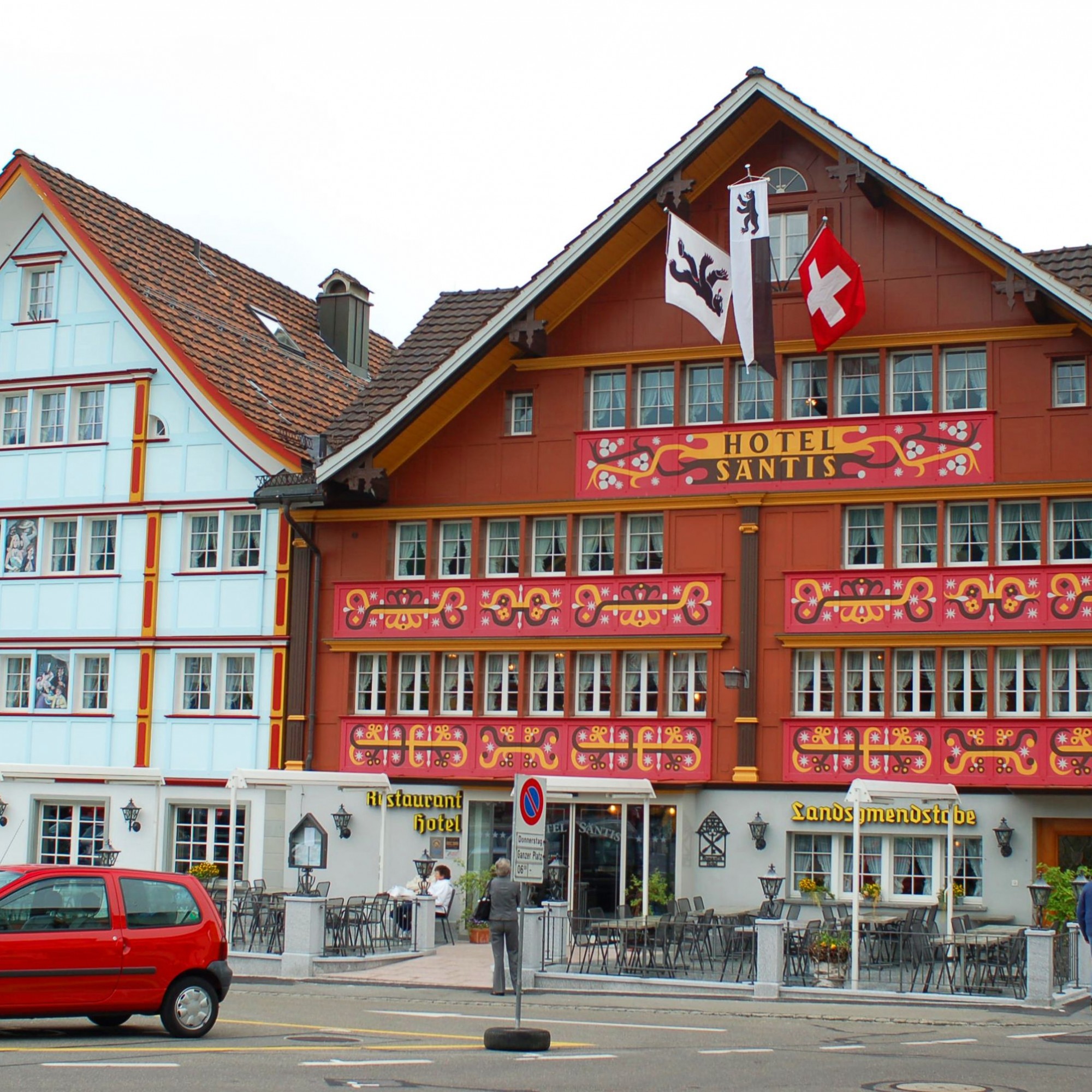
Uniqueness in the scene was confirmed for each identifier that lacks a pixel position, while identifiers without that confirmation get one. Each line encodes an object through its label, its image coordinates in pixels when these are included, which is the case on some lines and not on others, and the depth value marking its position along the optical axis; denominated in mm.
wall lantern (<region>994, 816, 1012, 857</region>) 26391
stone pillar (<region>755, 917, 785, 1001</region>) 21578
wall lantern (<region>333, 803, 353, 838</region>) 30391
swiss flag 27250
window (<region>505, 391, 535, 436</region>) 30562
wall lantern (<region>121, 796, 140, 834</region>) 31547
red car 14797
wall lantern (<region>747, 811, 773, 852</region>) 27656
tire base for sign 15492
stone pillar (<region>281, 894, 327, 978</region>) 23969
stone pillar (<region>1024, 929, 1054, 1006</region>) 20516
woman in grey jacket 21312
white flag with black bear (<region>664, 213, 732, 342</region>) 27953
